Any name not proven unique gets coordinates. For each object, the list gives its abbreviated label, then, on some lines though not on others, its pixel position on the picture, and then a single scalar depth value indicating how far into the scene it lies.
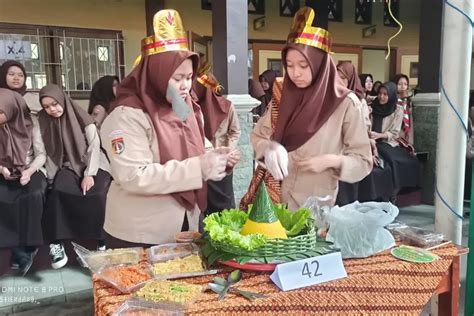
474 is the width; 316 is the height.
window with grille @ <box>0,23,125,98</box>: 5.10
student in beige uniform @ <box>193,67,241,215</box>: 3.43
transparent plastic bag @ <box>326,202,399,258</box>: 1.30
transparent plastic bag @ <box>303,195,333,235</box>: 1.40
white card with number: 1.12
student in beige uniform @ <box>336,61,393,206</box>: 3.87
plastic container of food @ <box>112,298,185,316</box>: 0.98
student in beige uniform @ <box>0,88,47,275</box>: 2.78
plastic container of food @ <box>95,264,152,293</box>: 1.10
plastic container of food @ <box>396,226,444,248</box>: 1.44
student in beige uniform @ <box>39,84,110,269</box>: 2.91
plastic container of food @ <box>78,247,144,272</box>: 1.23
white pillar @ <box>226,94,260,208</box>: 3.64
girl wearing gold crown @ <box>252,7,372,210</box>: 1.61
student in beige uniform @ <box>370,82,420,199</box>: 4.43
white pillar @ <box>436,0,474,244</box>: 1.65
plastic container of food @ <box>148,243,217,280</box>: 1.16
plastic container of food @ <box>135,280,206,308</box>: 1.01
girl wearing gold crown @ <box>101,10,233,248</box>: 1.41
